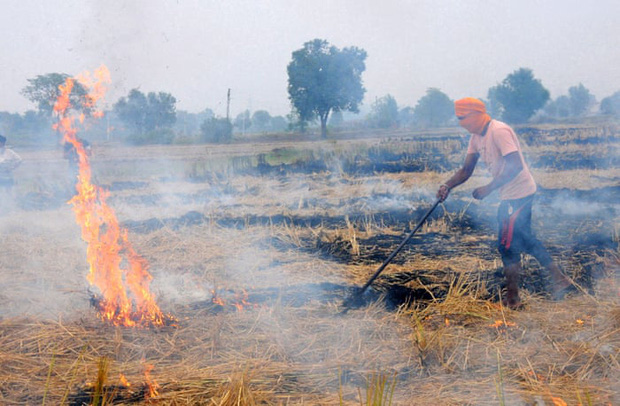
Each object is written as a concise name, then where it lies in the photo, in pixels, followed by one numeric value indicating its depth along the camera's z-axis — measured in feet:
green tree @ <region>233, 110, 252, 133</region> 283.59
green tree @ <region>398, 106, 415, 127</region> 359.70
